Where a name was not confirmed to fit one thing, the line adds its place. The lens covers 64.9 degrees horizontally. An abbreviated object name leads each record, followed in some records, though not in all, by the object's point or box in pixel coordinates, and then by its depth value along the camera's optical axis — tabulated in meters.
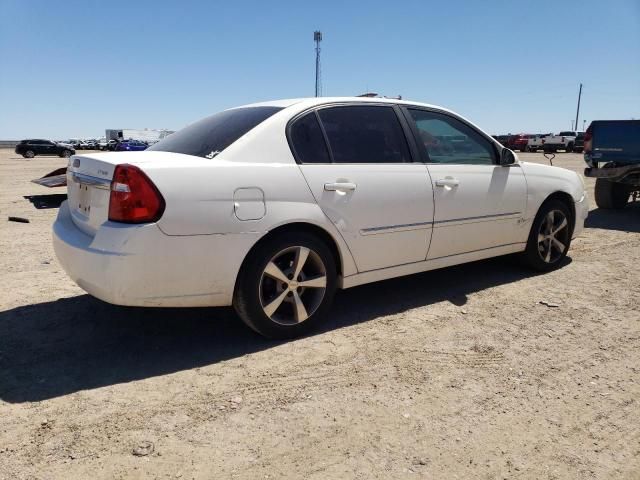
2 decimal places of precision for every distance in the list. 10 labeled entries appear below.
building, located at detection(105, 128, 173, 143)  65.75
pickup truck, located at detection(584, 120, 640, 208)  8.23
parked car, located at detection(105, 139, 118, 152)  57.37
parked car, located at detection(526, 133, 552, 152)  42.31
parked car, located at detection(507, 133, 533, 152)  43.31
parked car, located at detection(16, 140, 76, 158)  39.50
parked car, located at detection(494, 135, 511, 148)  45.08
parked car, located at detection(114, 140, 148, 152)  36.86
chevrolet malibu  2.86
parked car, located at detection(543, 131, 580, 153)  41.87
